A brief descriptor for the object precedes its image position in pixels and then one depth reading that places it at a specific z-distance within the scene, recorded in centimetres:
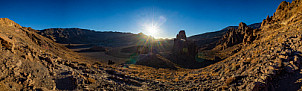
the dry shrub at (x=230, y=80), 554
